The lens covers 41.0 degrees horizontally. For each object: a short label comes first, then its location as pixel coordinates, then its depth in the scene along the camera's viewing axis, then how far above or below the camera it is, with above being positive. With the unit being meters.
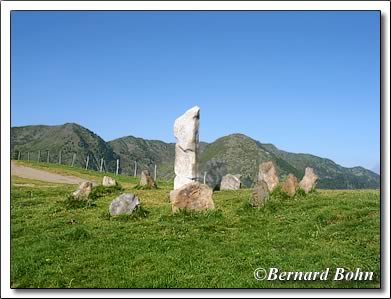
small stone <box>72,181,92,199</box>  23.70 -1.66
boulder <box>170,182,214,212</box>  20.42 -1.66
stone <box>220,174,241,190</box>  33.38 -1.77
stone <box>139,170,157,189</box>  31.55 -1.57
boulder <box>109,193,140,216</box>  19.91 -1.90
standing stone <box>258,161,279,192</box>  26.08 -0.94
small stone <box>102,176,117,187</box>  30.39 -1.57
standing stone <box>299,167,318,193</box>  25.94 -1.28
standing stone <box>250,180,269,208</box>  21.08 -1.64
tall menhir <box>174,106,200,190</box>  27.50 +0.49
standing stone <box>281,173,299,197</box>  23.62 -1.37
